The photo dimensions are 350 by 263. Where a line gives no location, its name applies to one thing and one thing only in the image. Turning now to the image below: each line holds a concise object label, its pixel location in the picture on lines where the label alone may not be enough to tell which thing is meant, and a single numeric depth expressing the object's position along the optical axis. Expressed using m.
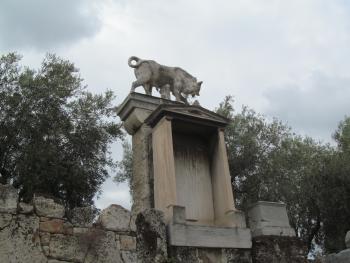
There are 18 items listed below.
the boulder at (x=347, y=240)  5.65
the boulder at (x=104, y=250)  5.47
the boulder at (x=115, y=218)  5.82
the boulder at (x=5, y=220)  5.00
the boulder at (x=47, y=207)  5.36
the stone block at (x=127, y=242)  5.84
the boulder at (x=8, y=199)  5.11
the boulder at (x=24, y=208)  5.21
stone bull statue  9.46
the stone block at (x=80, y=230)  5.49
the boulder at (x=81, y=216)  5.66
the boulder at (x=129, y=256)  5.75
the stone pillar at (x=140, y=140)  8.05
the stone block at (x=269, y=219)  7.68
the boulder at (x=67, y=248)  5.25
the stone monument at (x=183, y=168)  7.13
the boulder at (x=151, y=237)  6.14
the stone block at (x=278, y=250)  7.33
